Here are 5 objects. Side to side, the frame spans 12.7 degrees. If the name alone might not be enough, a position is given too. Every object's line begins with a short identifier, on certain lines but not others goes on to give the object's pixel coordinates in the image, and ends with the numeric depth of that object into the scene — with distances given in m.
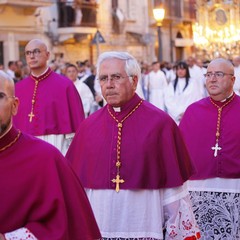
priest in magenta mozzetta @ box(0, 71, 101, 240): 5.10
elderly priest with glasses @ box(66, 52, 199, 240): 7.20
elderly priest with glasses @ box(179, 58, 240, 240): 9.63
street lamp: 28.26
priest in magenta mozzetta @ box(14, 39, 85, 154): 11.86
